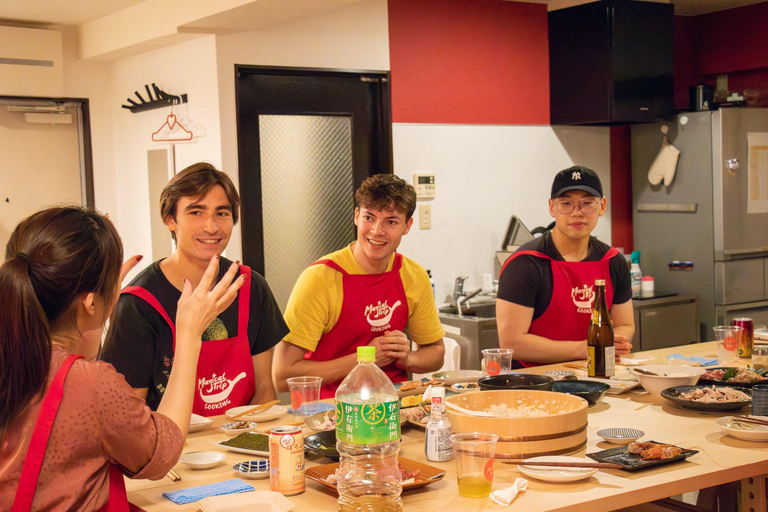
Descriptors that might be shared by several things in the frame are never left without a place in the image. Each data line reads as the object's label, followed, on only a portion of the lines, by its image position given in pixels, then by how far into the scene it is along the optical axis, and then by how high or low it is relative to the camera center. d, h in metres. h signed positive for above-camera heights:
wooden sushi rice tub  1.94 -0.52
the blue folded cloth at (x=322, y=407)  2.46 -0.56
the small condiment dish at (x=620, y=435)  2.06 -0.57
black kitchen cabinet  5.20 +0.98
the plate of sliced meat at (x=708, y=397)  2.29 -0.54
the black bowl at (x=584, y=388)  2.38 -0.52
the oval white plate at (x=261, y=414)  2.38 -0.56
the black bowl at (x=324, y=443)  1.97 -0.55
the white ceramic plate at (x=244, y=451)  2.03 -0.57
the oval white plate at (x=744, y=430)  2.03 -0.56
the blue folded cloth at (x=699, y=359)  2.98 -0.56
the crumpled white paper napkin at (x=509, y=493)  1.68 -0.58
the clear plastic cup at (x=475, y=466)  1.72 -0.53
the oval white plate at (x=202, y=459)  1.96 -0.57
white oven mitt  5.48 +0.31
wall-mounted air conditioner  4.93 +1.03
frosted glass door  4.58 +0.18
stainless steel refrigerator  5.23 -0.04
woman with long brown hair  1.46 -0.28
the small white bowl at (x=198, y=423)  2.30 -0.56
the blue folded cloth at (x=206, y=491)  1.75 -0.58
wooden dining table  1.71 -0.59
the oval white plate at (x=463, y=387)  2.55 -0.54
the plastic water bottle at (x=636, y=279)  5.39 -0.45
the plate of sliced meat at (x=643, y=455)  1.86 -0.57
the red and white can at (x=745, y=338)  3.01 -0.48
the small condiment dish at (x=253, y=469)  1.89 -0.57
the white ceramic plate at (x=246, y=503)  1.64 -0.57
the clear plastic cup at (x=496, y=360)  2.68 -0.47
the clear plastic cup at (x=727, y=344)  2.94 -0.49
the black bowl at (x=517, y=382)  2.39 -0.49
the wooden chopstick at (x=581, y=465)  1.82 -0.56
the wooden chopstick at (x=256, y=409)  2.39 -0.55
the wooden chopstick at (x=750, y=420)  2.12 -0.55
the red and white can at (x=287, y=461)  1.78 -0.52
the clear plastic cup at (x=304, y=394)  2.37 -0.50
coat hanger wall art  4.54 +0.54
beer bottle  2.74 -0.44
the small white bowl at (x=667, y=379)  2.49 -0.52
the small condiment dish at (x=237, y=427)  2.24 -0.56
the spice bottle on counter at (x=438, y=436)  1.98 -0.53
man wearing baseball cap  3.22 -0.26
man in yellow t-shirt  2.97 -0.31
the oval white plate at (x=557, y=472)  1.79 -0.57
